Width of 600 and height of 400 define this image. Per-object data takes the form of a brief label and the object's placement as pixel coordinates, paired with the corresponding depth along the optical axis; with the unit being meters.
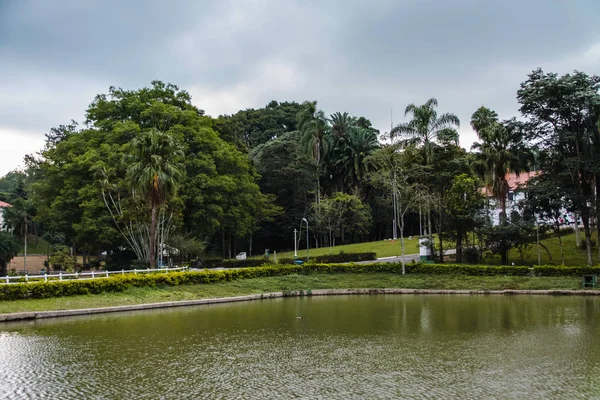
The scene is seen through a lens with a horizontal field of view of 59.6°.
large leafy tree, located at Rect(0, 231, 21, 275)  64.75
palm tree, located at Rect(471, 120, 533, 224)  46.06
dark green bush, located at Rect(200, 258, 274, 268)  49.56
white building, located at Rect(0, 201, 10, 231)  92.33
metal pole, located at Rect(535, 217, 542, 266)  43.90
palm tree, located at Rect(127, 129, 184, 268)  36.44
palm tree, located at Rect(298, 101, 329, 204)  67.00
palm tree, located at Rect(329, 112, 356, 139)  74.50
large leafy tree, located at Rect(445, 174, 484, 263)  45.09
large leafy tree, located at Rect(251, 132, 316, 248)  68.25
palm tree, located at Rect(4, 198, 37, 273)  81.25
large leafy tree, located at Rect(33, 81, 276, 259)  46.50
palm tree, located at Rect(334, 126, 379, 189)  71.81
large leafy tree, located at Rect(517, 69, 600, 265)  41.03
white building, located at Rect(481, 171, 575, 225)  46.84
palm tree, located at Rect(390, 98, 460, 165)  46.25
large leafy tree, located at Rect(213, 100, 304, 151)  83.94
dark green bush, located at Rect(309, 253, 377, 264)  49.53
